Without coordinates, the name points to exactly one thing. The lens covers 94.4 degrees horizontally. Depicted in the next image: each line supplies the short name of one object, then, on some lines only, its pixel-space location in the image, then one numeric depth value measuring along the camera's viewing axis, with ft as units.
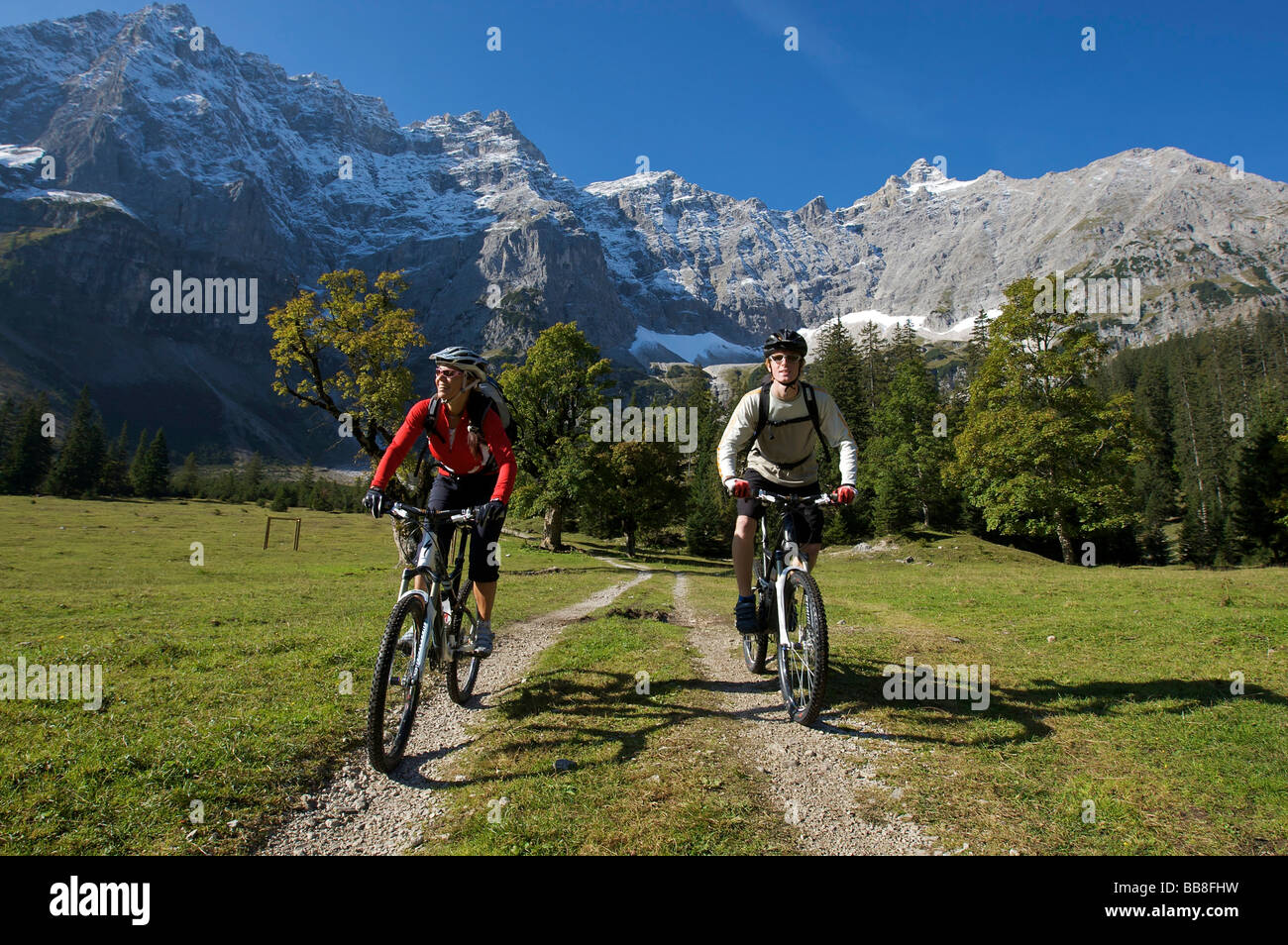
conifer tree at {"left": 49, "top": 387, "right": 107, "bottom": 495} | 262.47
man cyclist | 22.26
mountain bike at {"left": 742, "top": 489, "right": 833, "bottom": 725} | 18.58
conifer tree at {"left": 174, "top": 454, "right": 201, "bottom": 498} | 330.75
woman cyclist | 21.21
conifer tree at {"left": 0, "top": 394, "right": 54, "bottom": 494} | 264.11
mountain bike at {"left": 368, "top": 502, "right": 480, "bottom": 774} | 16.57
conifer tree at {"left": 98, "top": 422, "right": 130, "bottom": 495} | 282.95
